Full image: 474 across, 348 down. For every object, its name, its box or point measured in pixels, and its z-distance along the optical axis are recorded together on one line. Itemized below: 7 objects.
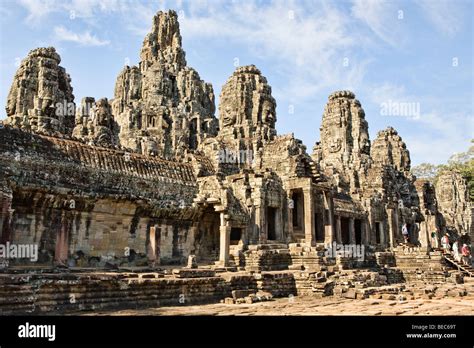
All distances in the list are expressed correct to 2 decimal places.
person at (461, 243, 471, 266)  26.48
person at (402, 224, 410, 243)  27.92
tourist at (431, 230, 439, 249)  34.55
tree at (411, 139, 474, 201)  55.38
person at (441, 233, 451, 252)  27.84
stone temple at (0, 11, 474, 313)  16.23
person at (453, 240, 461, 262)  26.23
